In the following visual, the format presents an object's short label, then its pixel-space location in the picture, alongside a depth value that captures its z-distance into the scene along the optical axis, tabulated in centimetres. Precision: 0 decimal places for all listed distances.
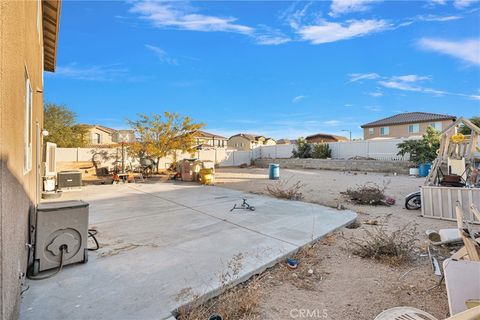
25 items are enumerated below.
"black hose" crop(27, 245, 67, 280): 245
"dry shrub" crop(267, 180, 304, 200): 714
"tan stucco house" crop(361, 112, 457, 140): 2714
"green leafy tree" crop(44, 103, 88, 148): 1855
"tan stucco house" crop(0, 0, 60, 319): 132
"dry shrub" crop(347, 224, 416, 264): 317
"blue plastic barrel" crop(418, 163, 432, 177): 1312
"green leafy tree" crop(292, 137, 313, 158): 2207
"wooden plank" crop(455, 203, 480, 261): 224
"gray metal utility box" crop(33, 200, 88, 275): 252
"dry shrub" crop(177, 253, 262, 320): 201
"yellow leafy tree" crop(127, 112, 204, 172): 1323
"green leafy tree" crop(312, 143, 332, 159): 2084
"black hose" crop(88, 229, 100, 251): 324
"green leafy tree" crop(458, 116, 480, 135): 1702
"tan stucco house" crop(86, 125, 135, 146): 3431
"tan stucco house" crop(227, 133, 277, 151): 4503
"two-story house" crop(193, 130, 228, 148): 4095
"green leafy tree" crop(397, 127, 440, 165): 1457
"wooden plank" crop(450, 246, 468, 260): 248
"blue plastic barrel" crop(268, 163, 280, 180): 1299
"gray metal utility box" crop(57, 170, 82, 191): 844
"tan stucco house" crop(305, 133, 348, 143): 3700
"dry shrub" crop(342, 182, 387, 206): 658
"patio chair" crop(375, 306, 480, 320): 170
